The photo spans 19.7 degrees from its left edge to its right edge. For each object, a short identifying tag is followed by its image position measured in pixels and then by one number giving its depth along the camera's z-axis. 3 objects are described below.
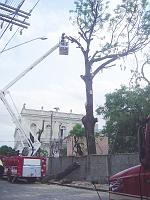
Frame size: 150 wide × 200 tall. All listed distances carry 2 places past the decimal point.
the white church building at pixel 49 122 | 77.31
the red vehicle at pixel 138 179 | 5.39
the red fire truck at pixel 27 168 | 30.61
